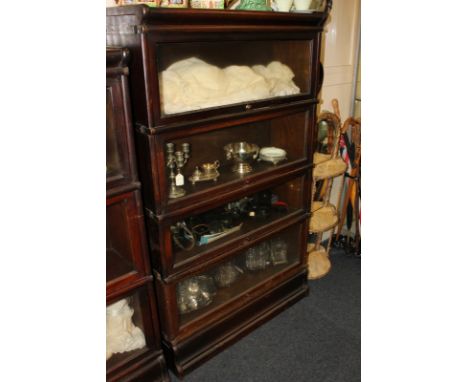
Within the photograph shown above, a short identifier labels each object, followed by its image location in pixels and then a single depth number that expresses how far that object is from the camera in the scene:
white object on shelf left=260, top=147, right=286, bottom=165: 1.83
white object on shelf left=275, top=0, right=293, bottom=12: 1.55
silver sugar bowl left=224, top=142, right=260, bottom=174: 1.77
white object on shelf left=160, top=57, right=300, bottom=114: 1.36
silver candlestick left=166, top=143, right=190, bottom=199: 1.46
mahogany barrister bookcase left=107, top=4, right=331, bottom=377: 1.23
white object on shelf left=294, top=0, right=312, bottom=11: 1.56
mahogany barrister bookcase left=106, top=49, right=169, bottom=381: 1.19
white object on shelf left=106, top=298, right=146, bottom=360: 1.47
